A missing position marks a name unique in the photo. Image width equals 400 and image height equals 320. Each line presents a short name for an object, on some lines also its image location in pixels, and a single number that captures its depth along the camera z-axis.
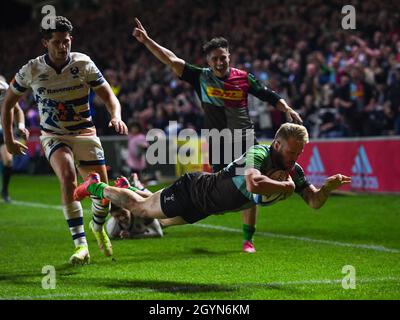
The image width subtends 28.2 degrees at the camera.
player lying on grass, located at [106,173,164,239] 10.65
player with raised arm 9.48
